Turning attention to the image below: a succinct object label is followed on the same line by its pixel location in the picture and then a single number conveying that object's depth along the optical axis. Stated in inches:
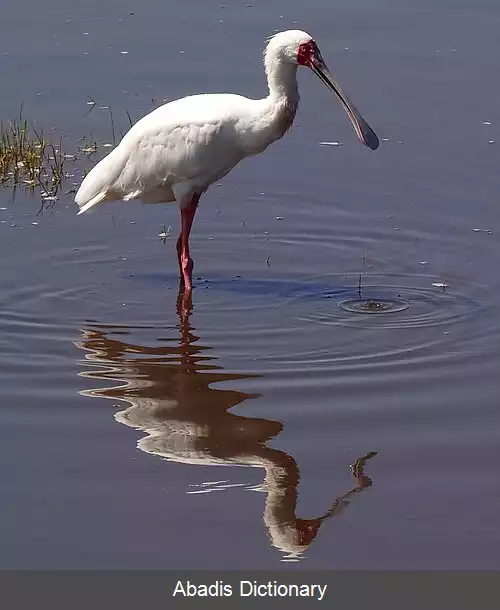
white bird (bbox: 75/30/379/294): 780.0
